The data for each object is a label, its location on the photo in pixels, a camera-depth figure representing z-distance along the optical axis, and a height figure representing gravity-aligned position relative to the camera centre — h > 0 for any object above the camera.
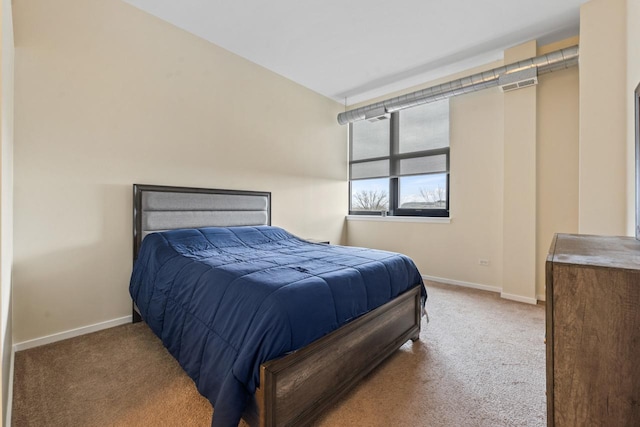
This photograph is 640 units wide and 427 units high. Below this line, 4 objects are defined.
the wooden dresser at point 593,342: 0.78 -0.37
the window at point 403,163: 4.23 +0.84
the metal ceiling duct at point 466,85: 2.94 +1.63
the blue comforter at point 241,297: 1.30 -0.50
